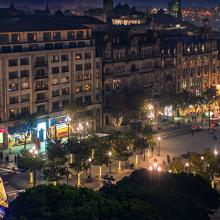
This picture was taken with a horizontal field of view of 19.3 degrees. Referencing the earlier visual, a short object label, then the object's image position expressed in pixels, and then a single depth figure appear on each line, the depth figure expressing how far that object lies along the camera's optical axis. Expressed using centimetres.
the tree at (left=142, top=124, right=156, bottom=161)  9479
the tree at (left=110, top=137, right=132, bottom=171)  8825
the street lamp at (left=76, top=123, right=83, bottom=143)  11561
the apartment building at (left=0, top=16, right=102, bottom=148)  10419
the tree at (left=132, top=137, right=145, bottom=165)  9256
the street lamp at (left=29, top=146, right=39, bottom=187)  7760
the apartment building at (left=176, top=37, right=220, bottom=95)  14688
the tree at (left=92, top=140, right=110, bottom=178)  8488
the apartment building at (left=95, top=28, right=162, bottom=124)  12419
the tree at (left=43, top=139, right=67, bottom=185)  7644
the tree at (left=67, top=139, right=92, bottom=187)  8025
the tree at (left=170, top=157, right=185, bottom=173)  7736
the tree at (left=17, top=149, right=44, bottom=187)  7862
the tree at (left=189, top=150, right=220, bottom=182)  7644
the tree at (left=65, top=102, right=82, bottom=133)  11212
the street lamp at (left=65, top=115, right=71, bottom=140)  11356
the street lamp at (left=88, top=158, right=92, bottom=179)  8517
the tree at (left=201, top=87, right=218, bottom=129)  14012
